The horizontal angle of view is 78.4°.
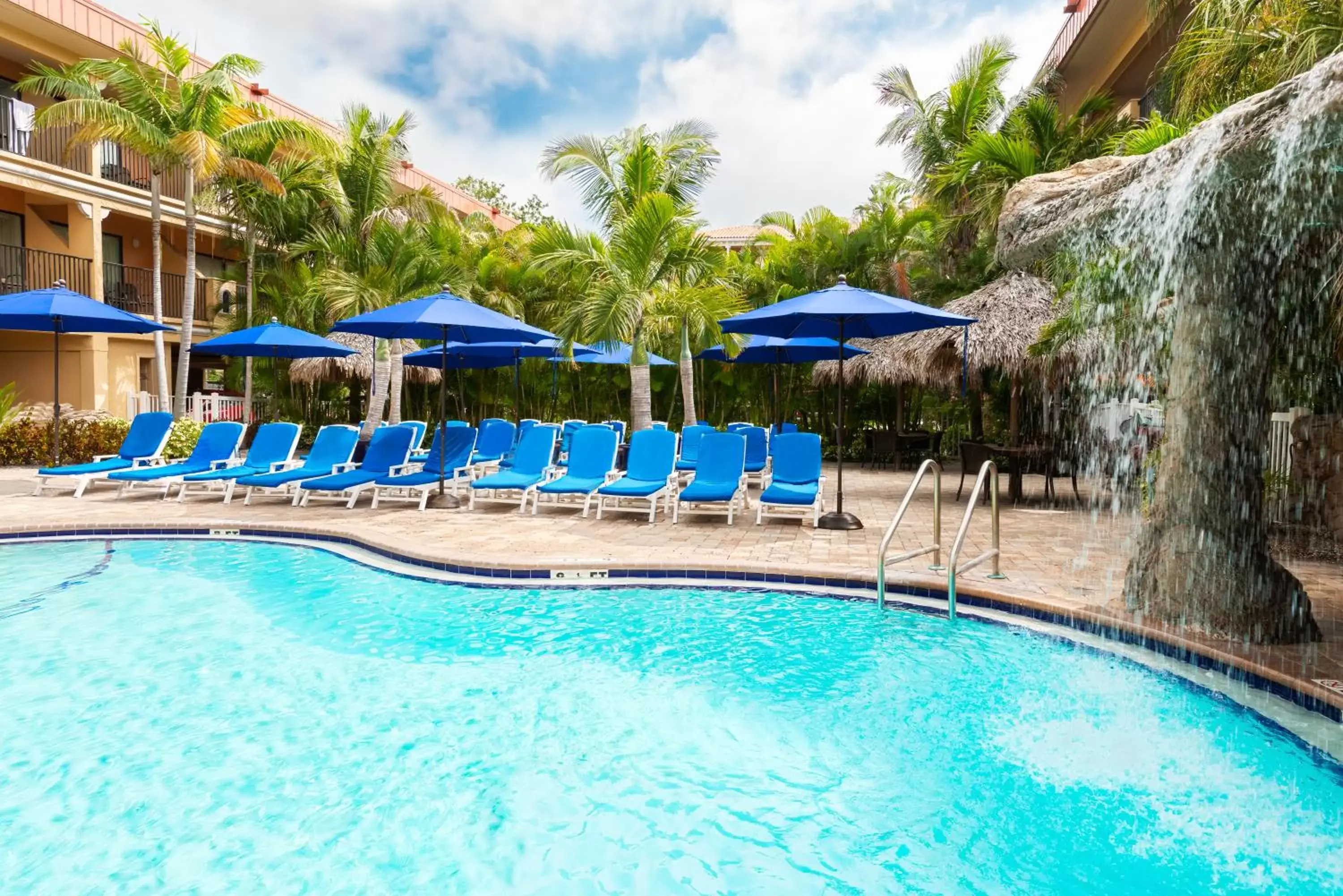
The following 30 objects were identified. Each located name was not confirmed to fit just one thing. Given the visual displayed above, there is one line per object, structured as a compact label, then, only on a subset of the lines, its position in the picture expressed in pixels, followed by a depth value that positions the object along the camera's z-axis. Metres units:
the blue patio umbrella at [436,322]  9.12
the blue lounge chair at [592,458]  9.69
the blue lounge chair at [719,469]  8.98
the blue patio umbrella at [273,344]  11.27
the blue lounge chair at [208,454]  10.52
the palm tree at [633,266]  11.63
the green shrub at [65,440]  14.16
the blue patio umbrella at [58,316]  10.52
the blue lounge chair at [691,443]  11.82
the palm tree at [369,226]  14.97
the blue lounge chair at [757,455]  12.45
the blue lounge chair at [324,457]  10.48
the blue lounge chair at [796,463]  9.16
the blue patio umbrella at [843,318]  7.96
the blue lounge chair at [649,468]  9.17
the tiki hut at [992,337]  11.28
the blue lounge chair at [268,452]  10.65
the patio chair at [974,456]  9.75
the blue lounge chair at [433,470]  9.95
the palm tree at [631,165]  13.83
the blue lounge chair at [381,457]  10.41
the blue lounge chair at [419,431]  11.63
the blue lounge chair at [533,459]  10.05
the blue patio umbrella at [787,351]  13.03
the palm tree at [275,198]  17.84
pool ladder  5.14
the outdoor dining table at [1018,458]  9.75
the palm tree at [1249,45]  5.93
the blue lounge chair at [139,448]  10.81
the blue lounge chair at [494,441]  12.65
